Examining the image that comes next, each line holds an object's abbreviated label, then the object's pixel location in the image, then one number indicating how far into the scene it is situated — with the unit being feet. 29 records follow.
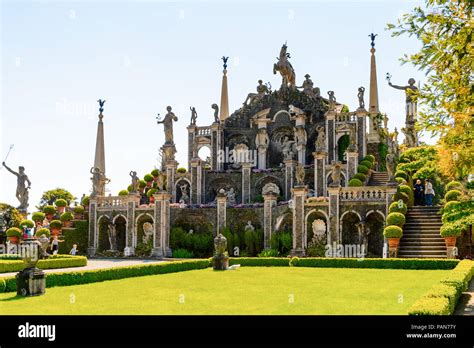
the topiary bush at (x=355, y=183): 123.92
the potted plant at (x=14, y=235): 126.93
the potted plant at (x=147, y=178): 164.04
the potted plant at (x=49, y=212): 145.28
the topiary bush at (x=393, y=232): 96.37
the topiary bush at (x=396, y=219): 99.50
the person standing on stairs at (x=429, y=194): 117.50
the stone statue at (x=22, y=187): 145.08
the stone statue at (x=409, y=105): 151.74
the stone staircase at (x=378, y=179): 139.64
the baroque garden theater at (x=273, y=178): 114.93
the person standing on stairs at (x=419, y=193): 123.44
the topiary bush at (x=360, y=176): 132.36
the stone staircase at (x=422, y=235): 95.71
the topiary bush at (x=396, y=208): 103.60
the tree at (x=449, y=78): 44.68
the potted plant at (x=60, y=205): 147.09
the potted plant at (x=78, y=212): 143.23
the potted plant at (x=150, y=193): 150.94
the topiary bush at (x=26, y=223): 131.03
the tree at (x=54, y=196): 258.16
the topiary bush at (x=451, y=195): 99.35
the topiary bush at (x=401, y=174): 125.08
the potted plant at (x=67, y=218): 138.00
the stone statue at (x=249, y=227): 125.62
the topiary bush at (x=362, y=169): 137.90
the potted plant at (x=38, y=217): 143.56
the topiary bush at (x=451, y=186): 102.63
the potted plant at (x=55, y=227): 134.21
